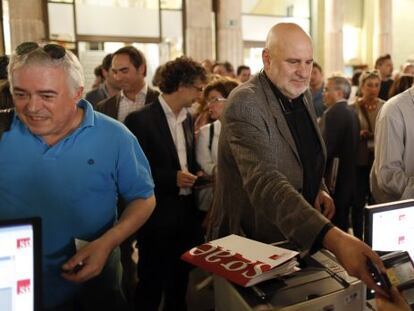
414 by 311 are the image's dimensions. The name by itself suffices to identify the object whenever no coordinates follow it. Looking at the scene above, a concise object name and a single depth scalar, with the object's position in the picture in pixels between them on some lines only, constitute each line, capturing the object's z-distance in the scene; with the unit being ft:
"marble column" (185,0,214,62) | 33.27
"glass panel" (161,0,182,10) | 34.40
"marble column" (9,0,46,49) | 29.25
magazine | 4.08
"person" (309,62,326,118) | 18.65
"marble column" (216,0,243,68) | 34.14
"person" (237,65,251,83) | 24.88
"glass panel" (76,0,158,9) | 32.17
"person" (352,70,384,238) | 15.72
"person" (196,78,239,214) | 10.07
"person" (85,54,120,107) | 14.89
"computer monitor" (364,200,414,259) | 4.75
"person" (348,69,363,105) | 26.60
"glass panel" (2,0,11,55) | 29.66
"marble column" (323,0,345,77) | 40.55
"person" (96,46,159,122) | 11.39
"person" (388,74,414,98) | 15.06
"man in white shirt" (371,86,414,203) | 7.31
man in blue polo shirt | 4.89
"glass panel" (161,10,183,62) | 34.47
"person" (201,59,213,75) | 23.16
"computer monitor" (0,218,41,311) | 3.50
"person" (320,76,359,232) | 13.75
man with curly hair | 9.38
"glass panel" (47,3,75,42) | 31.40
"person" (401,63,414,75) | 20.47
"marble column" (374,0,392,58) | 44.39
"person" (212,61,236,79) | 21.78
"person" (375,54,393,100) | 23.31
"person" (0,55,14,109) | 7.14
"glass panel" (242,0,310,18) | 39.34
